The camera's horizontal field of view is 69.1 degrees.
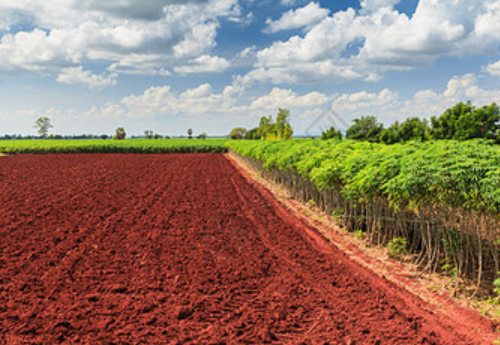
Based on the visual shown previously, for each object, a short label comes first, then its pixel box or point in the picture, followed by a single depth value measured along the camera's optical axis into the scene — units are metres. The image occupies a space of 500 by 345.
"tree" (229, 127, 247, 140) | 151.00
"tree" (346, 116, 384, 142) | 39.97
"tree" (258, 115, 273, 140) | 93.00
